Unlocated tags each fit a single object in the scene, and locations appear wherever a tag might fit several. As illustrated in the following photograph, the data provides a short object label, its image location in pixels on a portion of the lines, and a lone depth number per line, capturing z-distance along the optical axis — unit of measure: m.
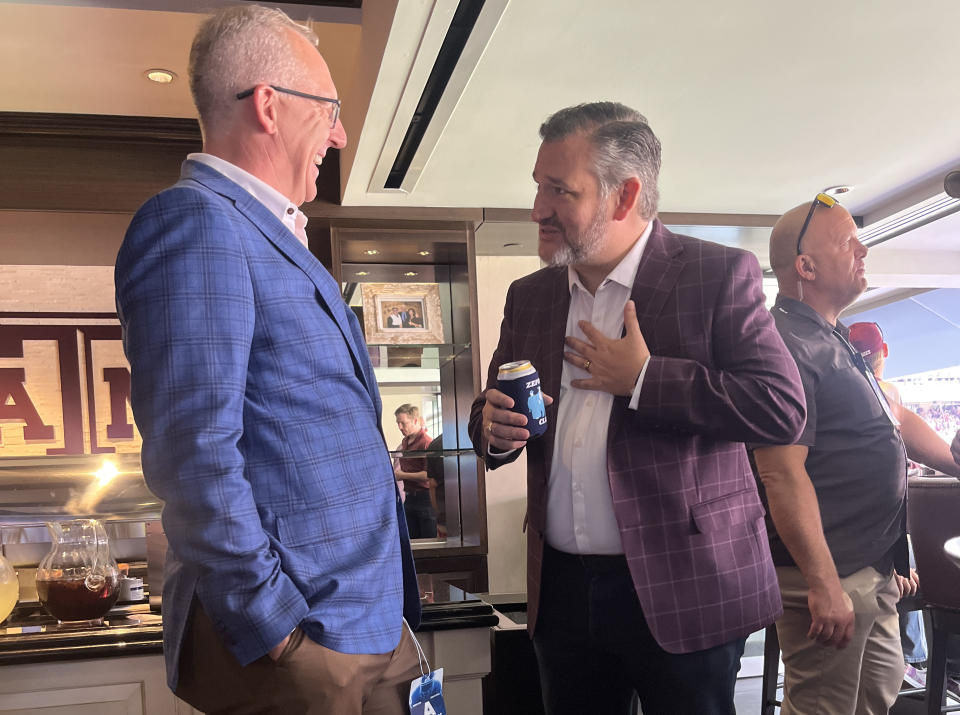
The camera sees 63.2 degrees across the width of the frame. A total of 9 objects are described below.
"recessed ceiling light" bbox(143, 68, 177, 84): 2.72
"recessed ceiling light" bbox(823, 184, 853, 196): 3.60
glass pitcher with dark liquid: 1.54
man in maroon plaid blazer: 1.19
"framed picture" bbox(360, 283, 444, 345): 3.46
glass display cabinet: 3.44
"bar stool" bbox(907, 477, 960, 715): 2.33
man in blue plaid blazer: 0.83
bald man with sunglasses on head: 1.64
